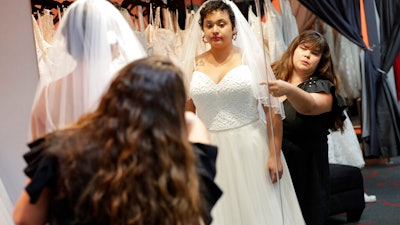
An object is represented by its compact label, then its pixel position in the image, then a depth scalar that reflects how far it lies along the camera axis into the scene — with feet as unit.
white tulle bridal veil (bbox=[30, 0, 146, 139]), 6.61
